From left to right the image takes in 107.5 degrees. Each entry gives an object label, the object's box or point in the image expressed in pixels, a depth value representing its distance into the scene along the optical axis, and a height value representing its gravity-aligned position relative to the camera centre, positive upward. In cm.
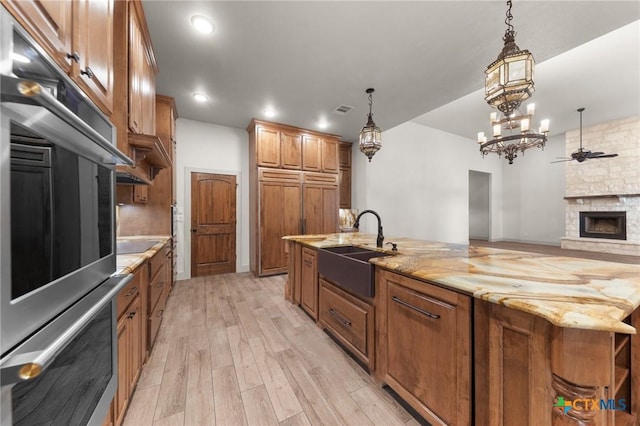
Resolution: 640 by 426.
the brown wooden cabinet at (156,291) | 194 -74
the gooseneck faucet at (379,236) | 212 -23
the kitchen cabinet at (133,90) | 170 +98
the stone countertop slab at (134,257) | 128 -31
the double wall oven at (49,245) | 48 -9
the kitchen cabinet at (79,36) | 81 +75
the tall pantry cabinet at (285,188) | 430 +47
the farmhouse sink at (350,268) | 161 -44
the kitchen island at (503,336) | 73 -52
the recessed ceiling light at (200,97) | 340 +171
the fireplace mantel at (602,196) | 572 +39
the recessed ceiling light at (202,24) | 204 +169
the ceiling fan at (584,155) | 490 +118
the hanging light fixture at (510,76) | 159 +95
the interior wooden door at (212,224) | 435 -22
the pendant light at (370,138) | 312 +99
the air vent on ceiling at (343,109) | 383 +171
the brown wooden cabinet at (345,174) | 562 +90
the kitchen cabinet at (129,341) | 121 -76
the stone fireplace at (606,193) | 572 +48
